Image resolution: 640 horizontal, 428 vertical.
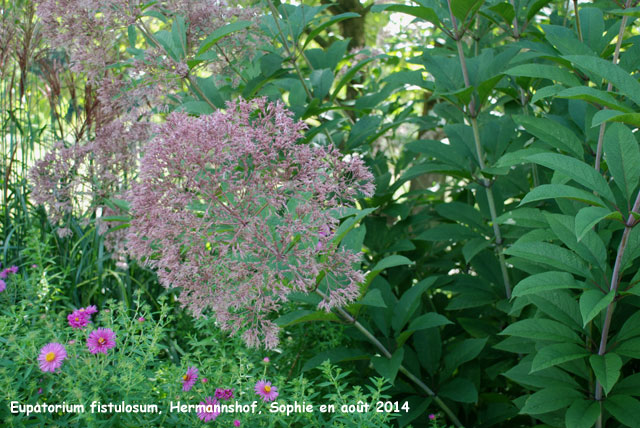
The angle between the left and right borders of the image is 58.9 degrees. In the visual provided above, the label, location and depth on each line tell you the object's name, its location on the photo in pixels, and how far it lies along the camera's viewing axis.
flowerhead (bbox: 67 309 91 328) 1.85
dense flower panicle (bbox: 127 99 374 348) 1.44
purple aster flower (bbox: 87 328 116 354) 1.66
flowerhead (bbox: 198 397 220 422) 1.55
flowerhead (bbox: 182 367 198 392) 1.67
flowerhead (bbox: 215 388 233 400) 1.67
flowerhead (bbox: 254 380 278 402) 1.62
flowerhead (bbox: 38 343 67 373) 1.57
